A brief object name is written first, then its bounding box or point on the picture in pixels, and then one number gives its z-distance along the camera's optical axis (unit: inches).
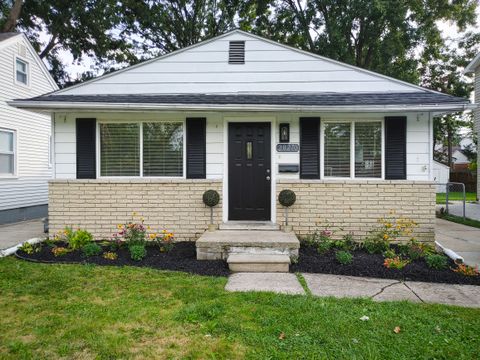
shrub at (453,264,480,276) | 176.7
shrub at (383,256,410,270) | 187.6
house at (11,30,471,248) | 241.8
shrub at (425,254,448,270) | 188.7
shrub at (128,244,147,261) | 206.1
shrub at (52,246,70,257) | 213.8
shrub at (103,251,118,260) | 207.6
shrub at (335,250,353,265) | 195.9
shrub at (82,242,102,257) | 214.4
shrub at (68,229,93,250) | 228.7
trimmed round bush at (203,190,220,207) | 238.2
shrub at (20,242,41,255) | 222.0
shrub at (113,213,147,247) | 229.1
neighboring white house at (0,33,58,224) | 390.0
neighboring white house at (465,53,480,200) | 528.7
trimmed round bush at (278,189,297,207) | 237.1
